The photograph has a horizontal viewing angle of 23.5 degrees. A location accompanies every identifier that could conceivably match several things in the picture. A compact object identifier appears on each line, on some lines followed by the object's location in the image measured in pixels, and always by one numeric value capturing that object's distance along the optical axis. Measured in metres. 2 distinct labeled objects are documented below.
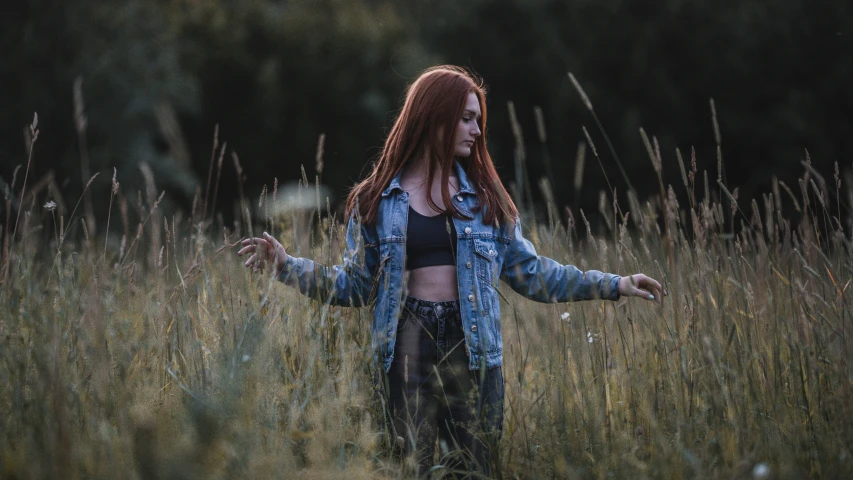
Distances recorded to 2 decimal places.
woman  4.79
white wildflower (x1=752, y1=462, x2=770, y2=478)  4.24
